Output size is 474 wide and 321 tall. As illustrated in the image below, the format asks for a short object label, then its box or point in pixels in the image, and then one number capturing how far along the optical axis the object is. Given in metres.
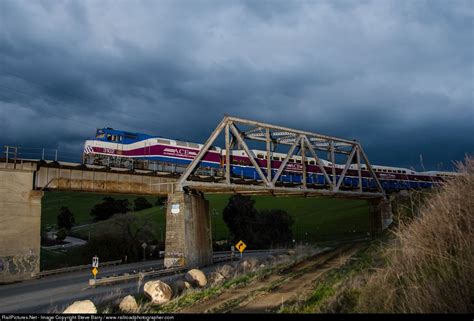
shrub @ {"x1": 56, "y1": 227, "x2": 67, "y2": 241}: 88.44
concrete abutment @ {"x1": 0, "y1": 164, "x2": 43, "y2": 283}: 25.25
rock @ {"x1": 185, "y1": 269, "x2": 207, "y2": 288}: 20.74
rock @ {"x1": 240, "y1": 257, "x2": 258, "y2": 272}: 27.04
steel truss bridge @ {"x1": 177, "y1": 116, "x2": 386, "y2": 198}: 34.84
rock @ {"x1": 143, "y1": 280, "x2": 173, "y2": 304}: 15.78
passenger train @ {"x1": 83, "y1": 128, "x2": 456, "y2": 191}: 39.28
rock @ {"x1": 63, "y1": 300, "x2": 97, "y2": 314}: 12.29
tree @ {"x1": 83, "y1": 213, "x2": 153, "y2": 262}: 48.78
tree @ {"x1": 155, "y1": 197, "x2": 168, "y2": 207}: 147.70
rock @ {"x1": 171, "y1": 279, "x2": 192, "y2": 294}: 18.50
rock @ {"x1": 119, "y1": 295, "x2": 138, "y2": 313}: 14.21
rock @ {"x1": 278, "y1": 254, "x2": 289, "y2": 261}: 32.77
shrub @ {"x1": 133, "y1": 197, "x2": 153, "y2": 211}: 142.75
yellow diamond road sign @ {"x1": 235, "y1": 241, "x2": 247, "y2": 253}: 32.84
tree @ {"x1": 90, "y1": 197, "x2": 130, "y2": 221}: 118.62
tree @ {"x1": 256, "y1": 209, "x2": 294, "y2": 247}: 77.02
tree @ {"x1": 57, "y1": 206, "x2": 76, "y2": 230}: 117.69
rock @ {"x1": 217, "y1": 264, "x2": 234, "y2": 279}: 23.39
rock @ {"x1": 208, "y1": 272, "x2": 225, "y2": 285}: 20.83
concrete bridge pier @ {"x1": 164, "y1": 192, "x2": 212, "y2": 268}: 30.25
